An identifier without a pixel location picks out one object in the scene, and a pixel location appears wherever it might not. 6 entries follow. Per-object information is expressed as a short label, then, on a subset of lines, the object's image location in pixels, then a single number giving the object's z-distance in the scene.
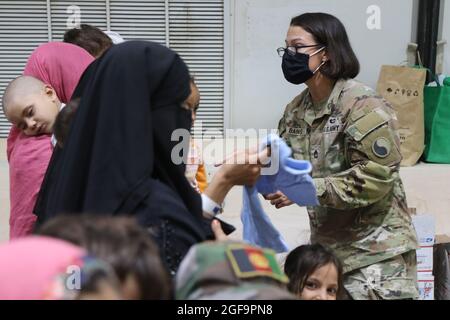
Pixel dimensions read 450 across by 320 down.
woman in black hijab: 2.72
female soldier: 4.39
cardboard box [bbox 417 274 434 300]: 6.76
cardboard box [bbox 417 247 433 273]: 6.77
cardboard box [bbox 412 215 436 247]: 6.79
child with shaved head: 4.53
